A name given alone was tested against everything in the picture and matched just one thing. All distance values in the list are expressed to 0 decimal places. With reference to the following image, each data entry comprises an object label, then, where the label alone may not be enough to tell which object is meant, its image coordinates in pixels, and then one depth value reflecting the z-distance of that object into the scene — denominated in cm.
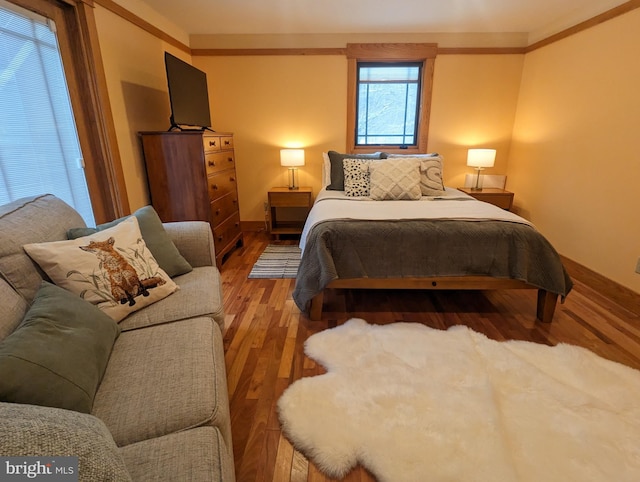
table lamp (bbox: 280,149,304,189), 369
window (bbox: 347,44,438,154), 366
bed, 208
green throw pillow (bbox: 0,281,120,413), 79
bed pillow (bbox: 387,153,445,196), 314
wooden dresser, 270
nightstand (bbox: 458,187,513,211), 357
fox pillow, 124
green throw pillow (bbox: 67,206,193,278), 166
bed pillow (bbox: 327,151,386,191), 339
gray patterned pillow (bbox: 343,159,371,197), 315
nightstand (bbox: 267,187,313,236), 378
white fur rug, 122
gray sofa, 55
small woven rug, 301
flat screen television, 266
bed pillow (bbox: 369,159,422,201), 291
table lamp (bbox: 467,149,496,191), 361
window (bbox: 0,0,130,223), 191
